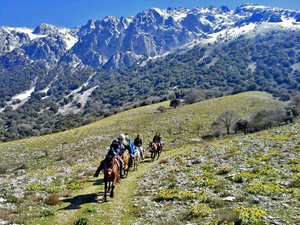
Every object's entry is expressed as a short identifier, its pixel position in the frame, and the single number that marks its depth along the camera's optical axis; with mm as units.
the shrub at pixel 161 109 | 87250
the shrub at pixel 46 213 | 10341
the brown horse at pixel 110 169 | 11607
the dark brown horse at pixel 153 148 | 25656
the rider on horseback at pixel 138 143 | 22047
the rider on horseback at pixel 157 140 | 26812
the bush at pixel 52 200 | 11922
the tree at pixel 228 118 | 54000
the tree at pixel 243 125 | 48812
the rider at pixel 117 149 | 12350
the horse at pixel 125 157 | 15888
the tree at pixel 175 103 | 100500
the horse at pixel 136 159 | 20469
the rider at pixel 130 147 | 18453
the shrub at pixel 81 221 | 9244
